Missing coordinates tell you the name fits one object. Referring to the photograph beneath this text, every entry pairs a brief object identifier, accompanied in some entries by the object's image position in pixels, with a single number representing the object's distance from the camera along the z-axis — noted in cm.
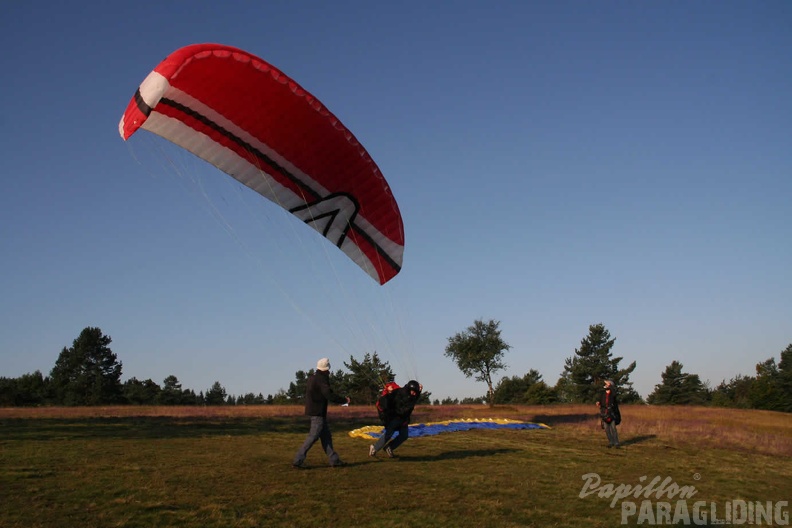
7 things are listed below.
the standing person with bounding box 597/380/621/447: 1412
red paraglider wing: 1042
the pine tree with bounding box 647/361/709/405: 7094
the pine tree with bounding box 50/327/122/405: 6462
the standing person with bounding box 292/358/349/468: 930
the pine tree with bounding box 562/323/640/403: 6356
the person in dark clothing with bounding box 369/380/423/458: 1081
